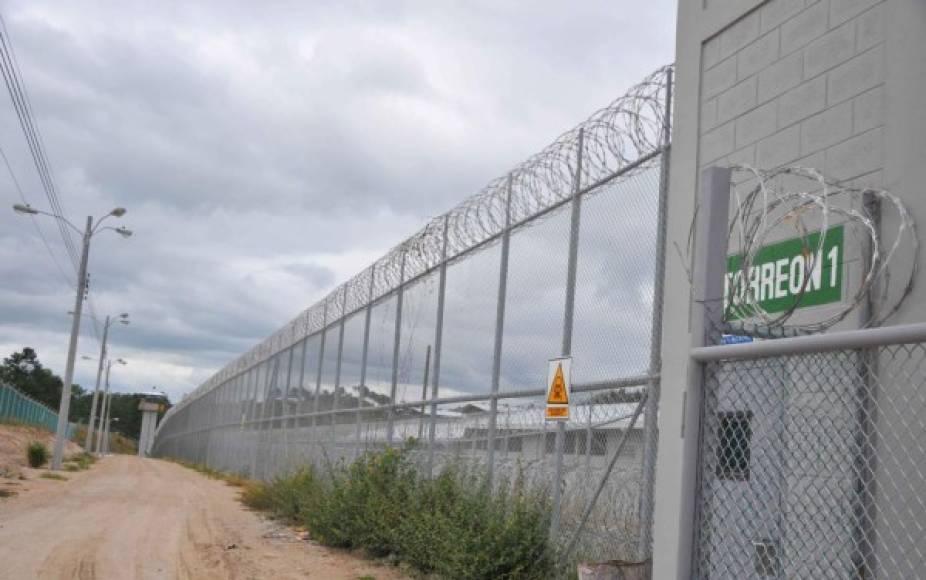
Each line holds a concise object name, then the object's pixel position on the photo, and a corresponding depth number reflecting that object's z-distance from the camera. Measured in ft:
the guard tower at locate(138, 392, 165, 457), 360.42
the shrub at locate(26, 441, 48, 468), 95.20
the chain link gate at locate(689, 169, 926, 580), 11.02
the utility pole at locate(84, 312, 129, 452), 182.17
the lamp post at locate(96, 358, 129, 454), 219.24
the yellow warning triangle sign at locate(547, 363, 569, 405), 24.90
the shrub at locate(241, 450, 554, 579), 25.44
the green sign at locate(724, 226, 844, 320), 15.98
